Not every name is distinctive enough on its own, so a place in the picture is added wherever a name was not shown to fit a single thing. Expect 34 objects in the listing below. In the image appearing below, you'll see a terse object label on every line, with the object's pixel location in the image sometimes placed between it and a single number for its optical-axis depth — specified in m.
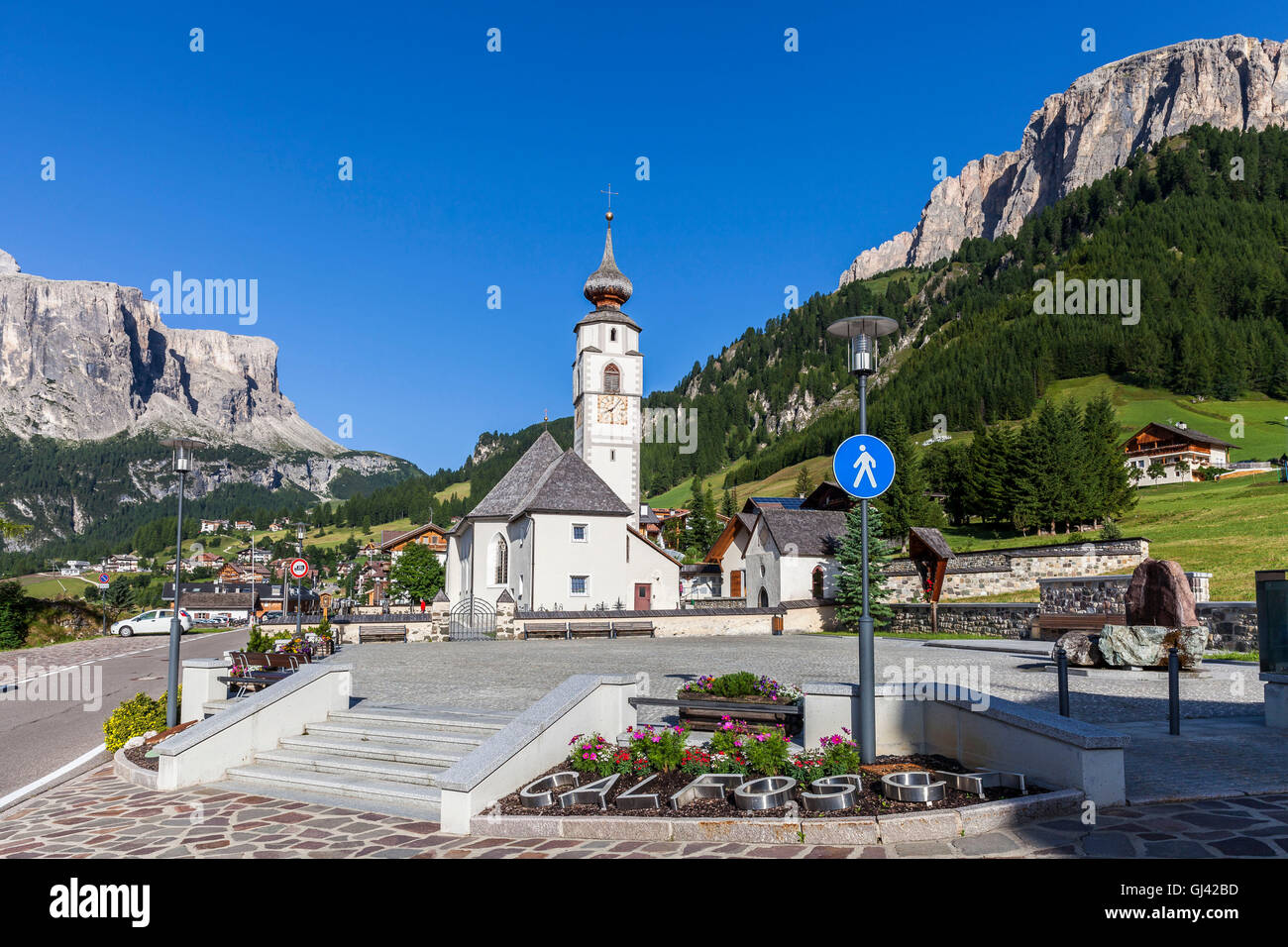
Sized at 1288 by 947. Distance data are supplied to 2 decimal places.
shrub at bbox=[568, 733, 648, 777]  8.10
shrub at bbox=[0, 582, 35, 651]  29.50
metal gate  31.03
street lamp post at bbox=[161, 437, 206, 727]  11.38
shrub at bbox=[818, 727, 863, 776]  7.48
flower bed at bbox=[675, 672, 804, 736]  10.09
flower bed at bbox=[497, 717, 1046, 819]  7.07
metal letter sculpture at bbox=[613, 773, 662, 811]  7.09
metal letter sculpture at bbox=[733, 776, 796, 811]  6.84
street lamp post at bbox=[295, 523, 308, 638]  24.47
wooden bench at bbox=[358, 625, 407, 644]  29.84
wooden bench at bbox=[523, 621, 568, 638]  31.72
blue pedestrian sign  8.19
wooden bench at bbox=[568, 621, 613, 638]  32.25
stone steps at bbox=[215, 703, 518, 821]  8.54
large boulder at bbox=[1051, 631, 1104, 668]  17.22
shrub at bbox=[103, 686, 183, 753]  11.24
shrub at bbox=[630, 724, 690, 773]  7.99
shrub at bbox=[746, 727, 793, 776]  7.59
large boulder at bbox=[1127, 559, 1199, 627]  15.61
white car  41.94
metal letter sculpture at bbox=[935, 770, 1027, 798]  7.00
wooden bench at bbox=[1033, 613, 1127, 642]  20.06
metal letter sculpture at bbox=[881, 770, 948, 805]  6.71
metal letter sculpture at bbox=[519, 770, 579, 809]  7.48
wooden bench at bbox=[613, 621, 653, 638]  32.91
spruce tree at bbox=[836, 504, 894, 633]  34.62
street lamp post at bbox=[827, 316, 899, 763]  7.93
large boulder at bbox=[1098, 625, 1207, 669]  15.55
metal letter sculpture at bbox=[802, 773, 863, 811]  6.72
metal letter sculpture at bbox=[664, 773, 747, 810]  7.26
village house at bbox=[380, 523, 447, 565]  94.05
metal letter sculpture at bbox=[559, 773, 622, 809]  7.32
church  38.94
